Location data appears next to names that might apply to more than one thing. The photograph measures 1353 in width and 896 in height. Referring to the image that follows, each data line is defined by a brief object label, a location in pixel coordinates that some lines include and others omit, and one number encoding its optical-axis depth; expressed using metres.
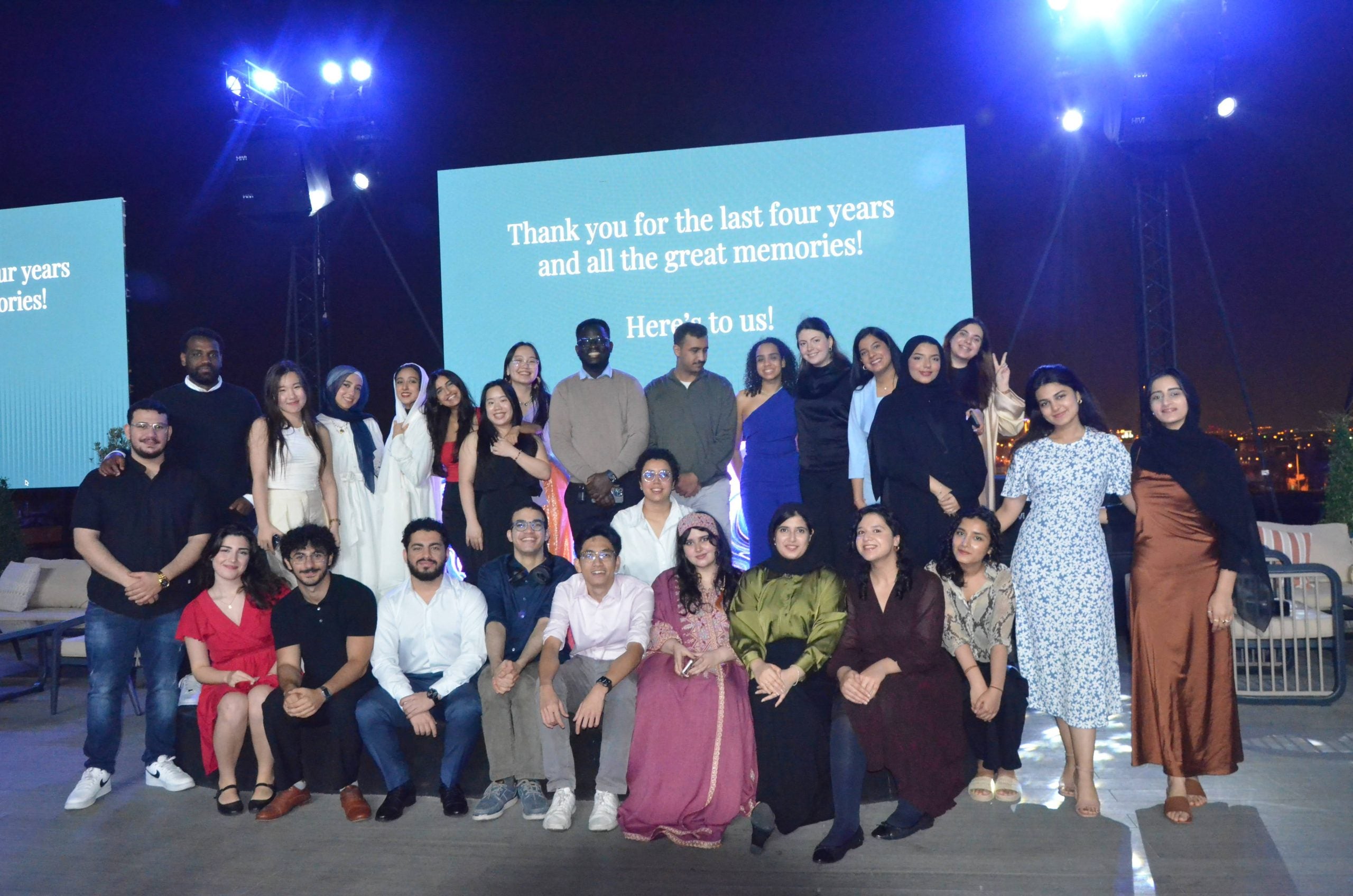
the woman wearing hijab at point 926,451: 3.65
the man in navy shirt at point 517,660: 3.17
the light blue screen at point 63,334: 7.57
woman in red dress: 3.38
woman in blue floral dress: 3.01
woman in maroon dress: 2.84
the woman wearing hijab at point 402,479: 4.27
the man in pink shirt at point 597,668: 3.07
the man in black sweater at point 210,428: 3.91
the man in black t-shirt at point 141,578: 3.46
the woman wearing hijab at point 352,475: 4.23
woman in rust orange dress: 2.95
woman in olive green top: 2.91
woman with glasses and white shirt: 3.71
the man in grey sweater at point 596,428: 4.23
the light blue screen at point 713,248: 6.14
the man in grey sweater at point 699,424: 4.25
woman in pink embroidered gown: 2.90
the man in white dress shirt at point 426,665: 3.22
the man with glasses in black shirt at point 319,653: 3.28
